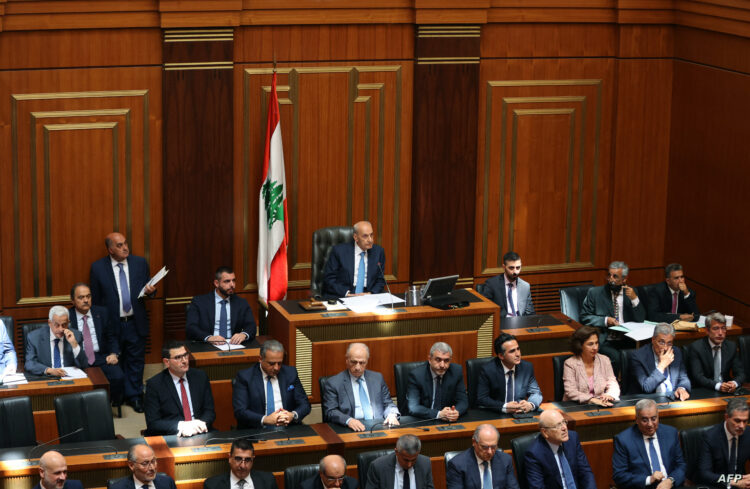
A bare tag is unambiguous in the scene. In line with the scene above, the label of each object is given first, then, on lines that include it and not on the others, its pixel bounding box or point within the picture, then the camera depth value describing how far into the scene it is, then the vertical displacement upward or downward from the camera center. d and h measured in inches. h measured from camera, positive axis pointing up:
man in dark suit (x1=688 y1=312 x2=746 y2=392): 732.7 -80.0
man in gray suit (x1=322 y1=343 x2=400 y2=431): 655.8 -81.2
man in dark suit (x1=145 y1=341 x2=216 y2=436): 641.6 -80.7
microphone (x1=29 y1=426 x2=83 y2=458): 594.2 -86.4
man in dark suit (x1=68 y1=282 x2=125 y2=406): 740.6 -76.9
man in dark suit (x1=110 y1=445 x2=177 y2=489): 561.9 -85.7
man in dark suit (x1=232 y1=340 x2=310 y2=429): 647.8 -80.6
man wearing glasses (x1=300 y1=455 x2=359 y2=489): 569.9 -87.5
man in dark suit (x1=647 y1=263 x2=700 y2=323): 813.9 -70.9
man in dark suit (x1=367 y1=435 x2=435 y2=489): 588.7 -89.2
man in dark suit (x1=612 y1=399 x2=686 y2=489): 628.4 -91.8
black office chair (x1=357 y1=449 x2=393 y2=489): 597.6 -89.2
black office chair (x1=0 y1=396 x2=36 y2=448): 623.2 -84.2
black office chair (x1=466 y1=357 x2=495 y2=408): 681.6 -79.4
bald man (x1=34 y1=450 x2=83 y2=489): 549.6 -83.7
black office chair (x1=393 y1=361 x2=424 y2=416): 670.5 -79.8
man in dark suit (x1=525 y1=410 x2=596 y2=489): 613.0 -90.8
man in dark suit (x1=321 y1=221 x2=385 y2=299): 781.3 -60.2
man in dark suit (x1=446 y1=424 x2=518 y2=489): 597.0 -90.1
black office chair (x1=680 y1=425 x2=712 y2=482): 647.1 -91.6
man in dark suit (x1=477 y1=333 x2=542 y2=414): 676.1 -80.1
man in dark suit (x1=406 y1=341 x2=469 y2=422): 663.1 -80.1
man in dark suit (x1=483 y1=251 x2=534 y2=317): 794.8 -67.9
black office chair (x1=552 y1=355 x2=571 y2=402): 698.2 -80.8
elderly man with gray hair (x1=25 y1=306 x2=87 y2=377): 700.7 -74.8
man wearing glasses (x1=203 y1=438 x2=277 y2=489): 576.7 -89.1
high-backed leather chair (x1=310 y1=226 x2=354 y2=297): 794.2 -54.1
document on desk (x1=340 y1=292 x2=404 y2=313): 745.0 -67.2
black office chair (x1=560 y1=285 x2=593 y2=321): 813.9 -71.9
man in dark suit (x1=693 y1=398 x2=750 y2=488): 640.4 -91.7
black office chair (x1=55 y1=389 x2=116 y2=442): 625.9 -83.0
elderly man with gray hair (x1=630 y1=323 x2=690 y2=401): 711.1 -80.2
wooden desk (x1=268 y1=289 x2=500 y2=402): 726.5 -74.7
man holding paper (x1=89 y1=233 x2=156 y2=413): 775.1 -68.7
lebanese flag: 803.4 -47.2
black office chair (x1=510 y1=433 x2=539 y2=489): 616.4 -89.5
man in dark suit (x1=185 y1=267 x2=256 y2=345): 740.6 -70.0
